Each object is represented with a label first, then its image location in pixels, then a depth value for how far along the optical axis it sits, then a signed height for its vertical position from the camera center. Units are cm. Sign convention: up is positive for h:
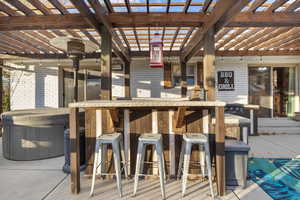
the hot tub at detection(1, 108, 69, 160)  342 -76
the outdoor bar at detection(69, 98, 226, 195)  257 -42
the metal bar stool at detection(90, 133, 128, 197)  216 -64
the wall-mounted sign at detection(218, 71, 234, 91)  651 +64
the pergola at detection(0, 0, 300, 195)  251 +130
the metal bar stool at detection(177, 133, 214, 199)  212 -66
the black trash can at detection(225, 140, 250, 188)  238 -92
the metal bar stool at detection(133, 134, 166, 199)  212 -67
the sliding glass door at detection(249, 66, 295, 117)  661 +27
